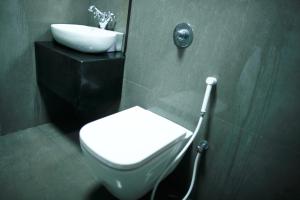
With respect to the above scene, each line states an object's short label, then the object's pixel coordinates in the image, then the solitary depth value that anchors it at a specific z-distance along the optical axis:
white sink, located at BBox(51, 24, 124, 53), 1.12
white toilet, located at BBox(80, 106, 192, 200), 0.75
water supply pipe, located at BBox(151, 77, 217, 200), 0.91
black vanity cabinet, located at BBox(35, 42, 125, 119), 1.13
